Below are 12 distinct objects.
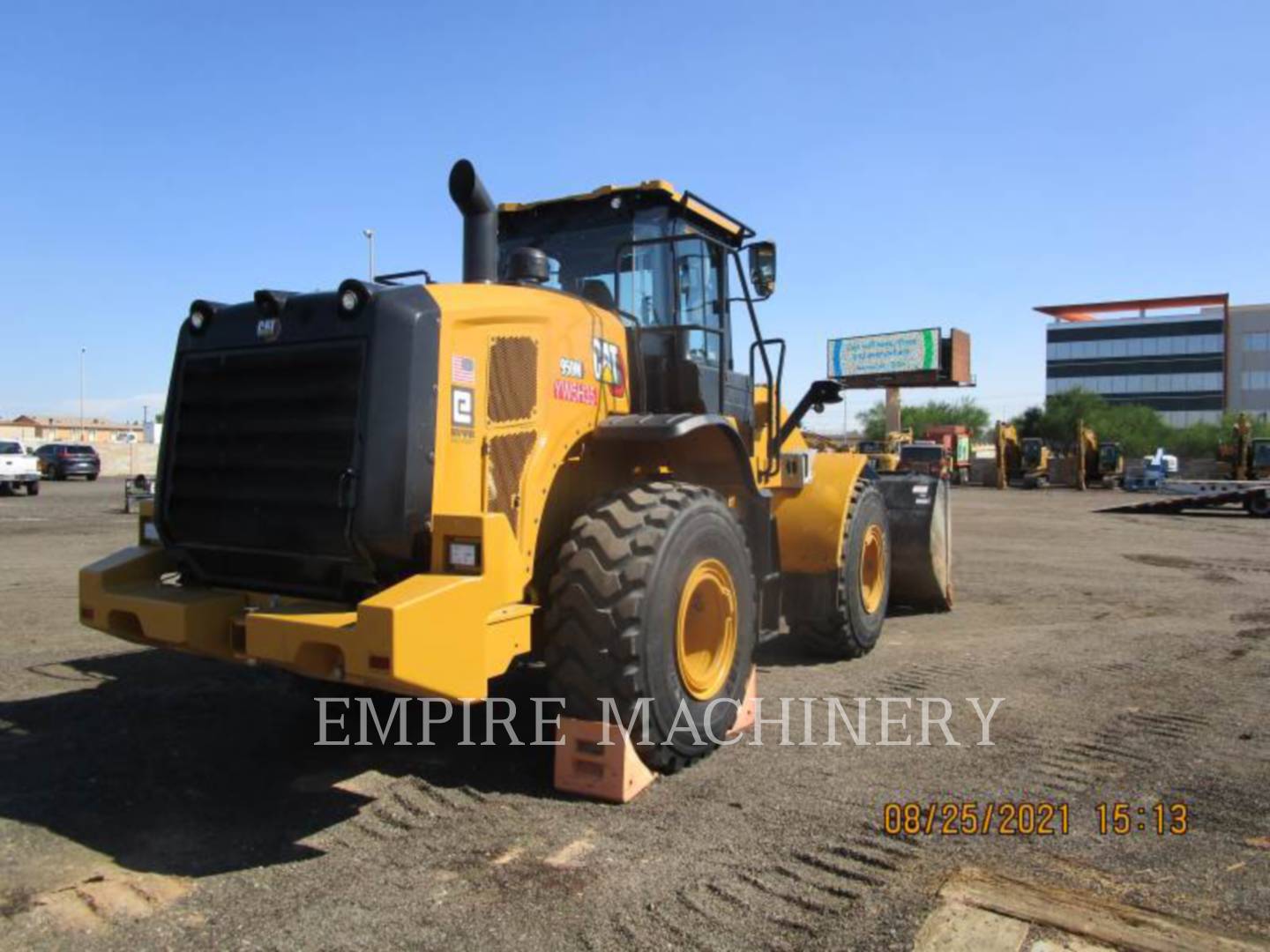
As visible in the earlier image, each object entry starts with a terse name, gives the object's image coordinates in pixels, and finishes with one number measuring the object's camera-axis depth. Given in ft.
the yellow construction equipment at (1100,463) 151.02
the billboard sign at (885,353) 167.63
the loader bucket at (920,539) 29.07
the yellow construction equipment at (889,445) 123.80
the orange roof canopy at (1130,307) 276.82
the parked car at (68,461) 123.24
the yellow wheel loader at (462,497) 12.73
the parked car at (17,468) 91.25
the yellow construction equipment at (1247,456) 113.91
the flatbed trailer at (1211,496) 87.10
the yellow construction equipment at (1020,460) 151.53
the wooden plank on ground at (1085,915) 9.84
